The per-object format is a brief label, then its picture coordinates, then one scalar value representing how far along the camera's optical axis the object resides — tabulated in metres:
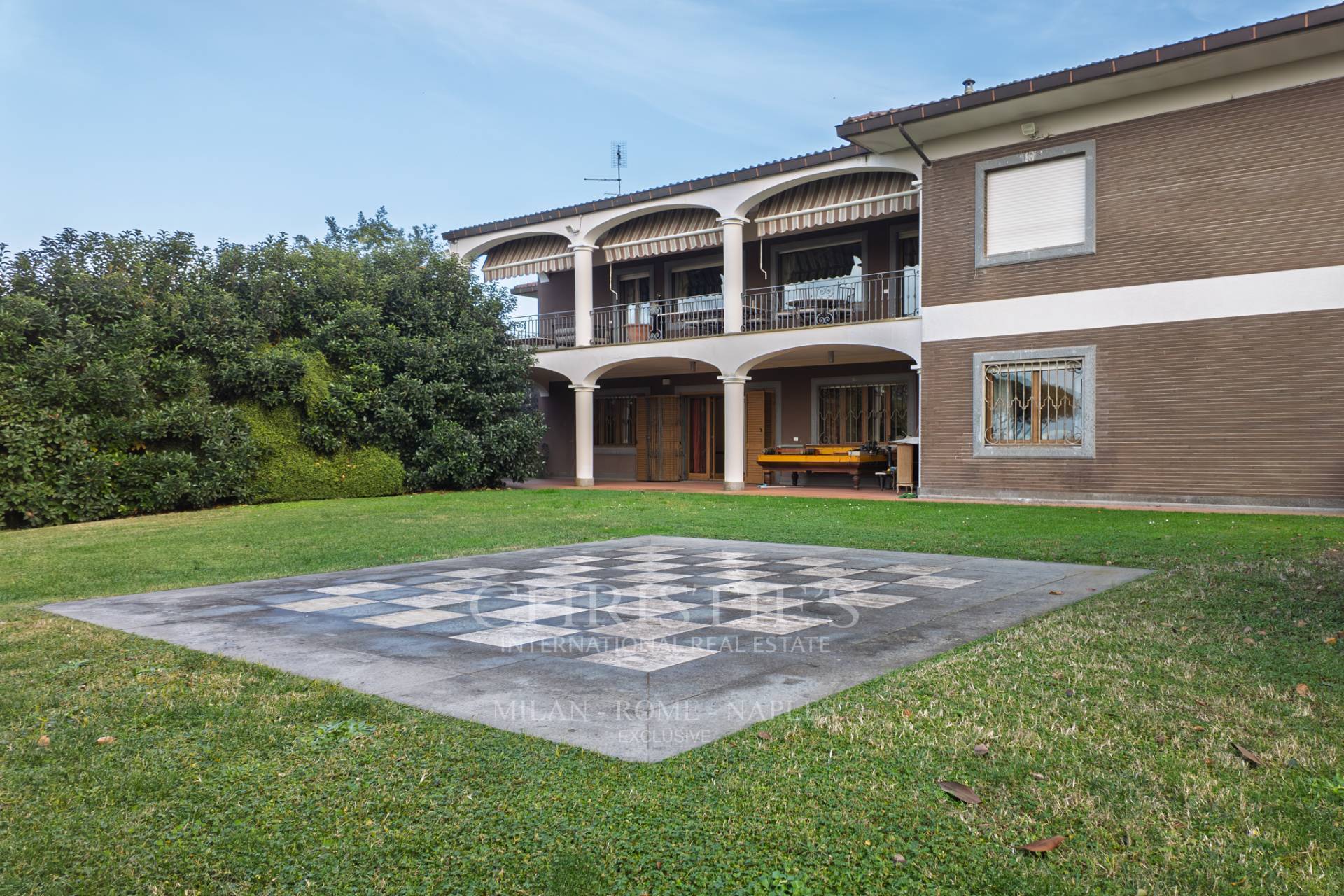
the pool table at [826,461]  16.05
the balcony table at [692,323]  18.81
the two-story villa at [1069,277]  10.94
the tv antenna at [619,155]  26.28
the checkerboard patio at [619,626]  3.08
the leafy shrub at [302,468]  14.46
